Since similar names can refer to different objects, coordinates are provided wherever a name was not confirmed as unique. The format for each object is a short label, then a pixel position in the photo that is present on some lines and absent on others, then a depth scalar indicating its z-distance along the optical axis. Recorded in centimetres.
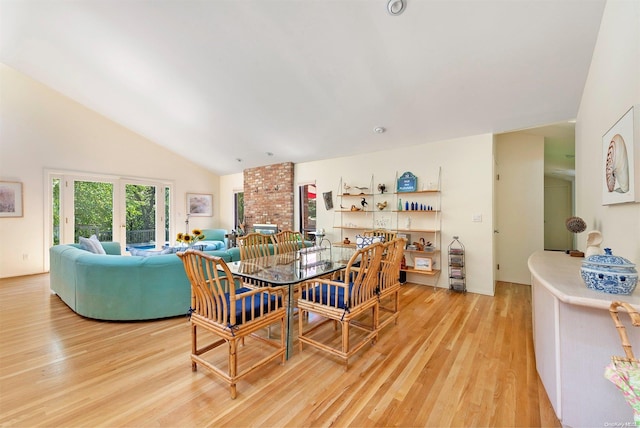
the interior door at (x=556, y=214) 715
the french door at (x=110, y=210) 549
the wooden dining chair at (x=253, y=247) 316
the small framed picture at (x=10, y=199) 481
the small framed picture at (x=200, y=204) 763
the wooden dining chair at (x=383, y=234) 378
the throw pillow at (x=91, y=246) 394
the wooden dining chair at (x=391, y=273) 255
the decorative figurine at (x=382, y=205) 483
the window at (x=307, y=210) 611
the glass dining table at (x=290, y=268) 221
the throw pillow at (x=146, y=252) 472
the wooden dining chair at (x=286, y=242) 361
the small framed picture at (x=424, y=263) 426
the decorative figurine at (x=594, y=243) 189
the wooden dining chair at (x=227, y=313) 174
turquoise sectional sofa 287
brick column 634
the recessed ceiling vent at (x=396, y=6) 224
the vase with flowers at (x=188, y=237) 414
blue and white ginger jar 124
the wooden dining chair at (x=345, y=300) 208
